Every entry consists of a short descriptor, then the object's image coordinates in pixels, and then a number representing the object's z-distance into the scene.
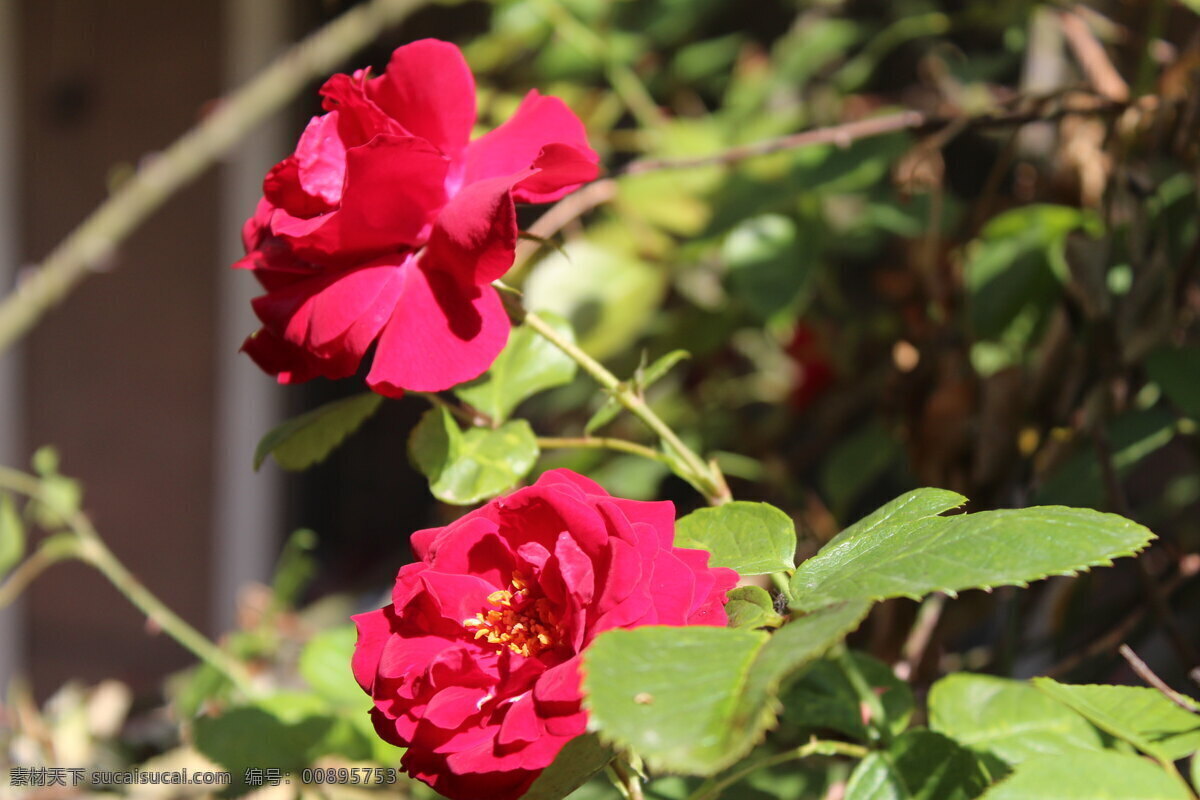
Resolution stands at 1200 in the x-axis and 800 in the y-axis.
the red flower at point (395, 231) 0.76
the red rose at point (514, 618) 0.73
